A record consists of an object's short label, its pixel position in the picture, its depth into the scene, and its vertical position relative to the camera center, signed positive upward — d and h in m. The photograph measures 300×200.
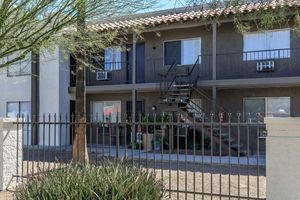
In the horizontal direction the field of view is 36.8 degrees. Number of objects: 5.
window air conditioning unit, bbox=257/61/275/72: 18.91 +1.74
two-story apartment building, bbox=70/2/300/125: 18.80 +1.68
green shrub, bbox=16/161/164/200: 5.34 -0.96
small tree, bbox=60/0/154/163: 8.50 +1.65
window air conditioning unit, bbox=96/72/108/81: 23.03 +1.58
